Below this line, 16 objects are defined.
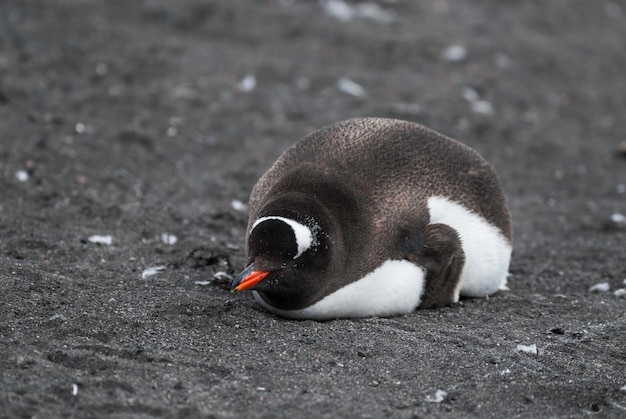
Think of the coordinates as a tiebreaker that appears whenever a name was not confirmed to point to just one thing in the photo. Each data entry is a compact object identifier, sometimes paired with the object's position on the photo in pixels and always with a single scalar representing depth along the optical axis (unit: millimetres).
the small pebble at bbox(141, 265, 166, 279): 13133
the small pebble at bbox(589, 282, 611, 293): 14523
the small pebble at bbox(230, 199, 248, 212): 16922
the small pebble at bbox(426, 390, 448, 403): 9937
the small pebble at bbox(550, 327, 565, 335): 12227
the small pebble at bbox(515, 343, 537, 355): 11375
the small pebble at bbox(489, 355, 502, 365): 10937
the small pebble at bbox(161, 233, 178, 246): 14943
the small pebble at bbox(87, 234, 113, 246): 14375
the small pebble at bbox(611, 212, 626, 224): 17516
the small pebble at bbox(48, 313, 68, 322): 10930
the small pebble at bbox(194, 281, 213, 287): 12992
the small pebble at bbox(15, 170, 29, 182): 16312
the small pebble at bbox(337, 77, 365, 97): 22766
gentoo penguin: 11328
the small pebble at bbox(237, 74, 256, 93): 22312
